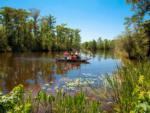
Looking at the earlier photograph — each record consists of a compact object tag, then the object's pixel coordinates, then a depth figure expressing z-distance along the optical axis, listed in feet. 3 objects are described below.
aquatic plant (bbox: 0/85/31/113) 6.29
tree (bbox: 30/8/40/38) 115.31
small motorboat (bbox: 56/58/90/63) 51.29
